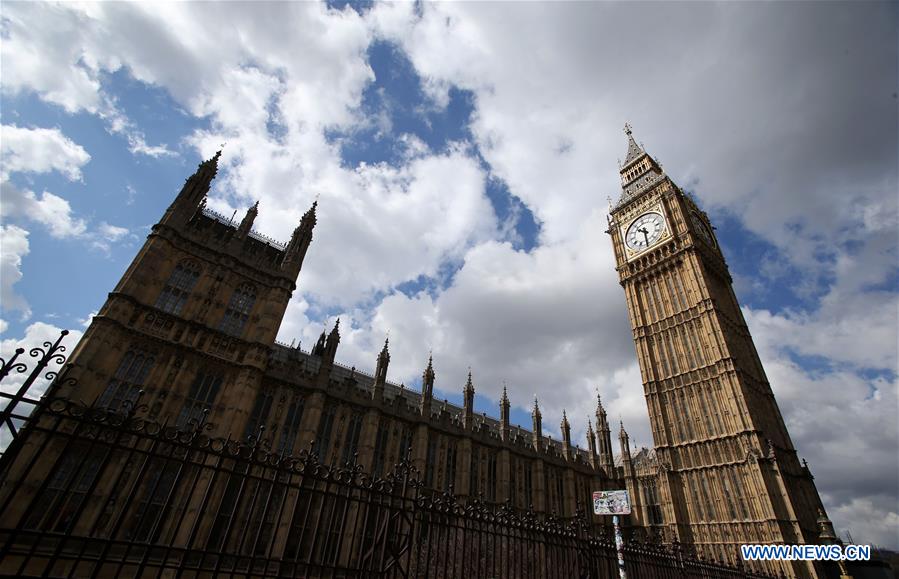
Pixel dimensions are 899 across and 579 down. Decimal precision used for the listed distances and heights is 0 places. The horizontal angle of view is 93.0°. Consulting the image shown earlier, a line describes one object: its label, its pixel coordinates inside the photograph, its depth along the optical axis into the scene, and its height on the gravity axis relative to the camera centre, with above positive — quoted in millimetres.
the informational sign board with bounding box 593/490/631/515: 14953 +1930
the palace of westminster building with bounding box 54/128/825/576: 21969 +8677
